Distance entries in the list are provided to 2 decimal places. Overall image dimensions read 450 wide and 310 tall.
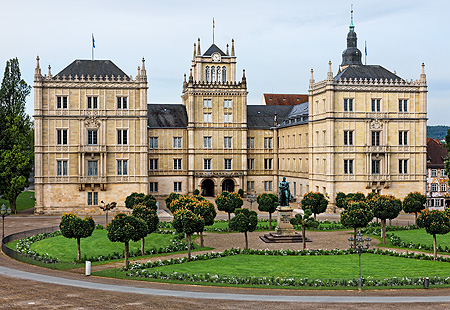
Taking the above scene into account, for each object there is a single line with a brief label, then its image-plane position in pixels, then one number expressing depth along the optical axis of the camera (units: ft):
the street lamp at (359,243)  119.03
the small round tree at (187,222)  157.99
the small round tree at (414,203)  220.02
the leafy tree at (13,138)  261.24
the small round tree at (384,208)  185.65
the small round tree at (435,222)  155.33
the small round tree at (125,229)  144.87
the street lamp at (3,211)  183.86
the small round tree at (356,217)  176.24
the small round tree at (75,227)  153.99
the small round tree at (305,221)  173.17
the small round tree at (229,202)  217.97
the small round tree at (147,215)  171.63
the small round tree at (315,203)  220.64
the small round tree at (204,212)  180.24
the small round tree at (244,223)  171.01
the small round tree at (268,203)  220.43
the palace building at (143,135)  261.03
